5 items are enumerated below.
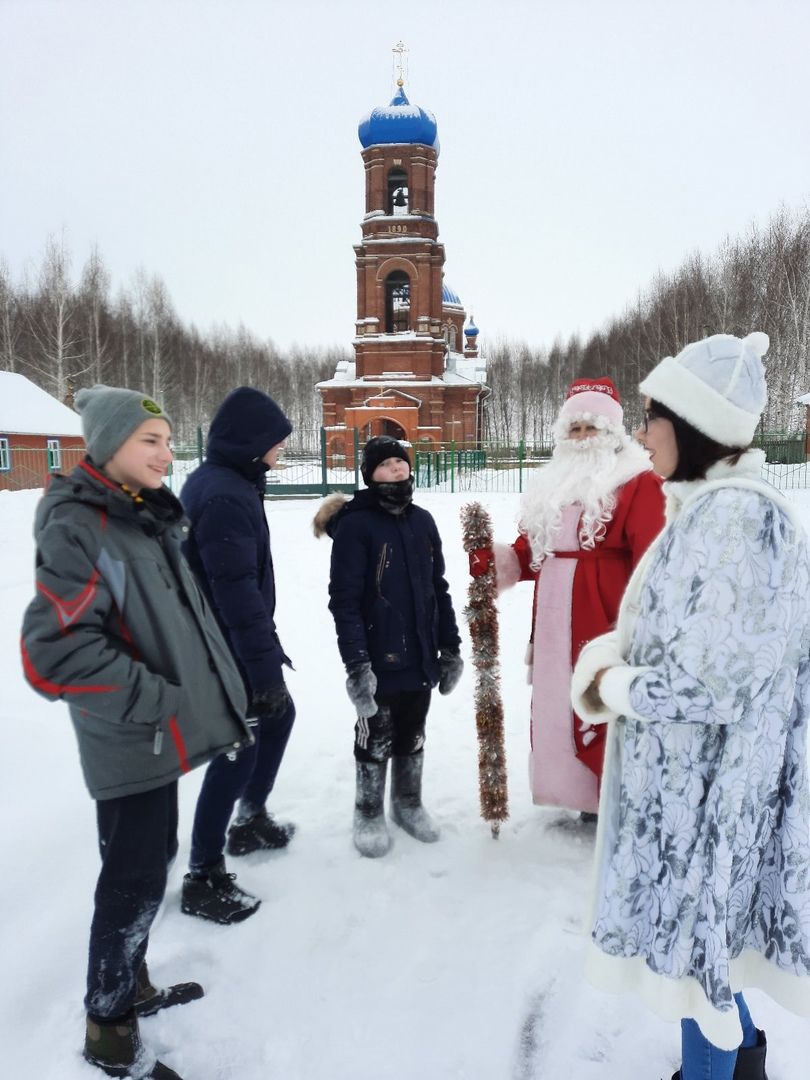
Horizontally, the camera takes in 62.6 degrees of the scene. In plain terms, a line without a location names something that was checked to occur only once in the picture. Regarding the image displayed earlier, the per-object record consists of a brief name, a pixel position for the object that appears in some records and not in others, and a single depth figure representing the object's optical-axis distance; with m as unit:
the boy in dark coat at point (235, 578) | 2.31
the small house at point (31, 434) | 21.56
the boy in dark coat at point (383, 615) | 2.75
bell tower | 29.16
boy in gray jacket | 1.55
